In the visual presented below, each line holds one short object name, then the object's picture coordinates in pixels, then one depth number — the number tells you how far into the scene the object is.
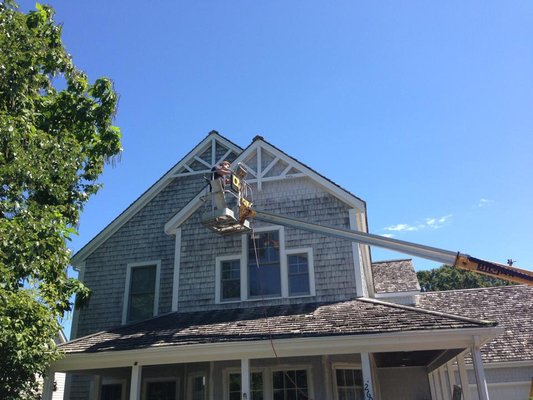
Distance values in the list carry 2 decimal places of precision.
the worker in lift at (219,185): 11.73
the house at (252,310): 10.40
